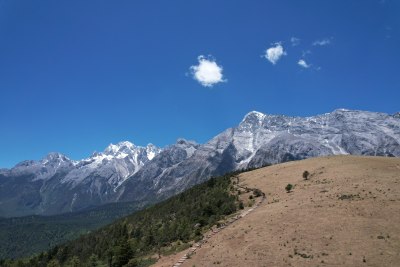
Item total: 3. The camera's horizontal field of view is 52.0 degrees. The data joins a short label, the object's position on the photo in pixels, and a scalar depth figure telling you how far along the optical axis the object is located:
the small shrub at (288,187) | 93.24
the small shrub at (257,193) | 99.84
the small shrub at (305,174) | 102.84
